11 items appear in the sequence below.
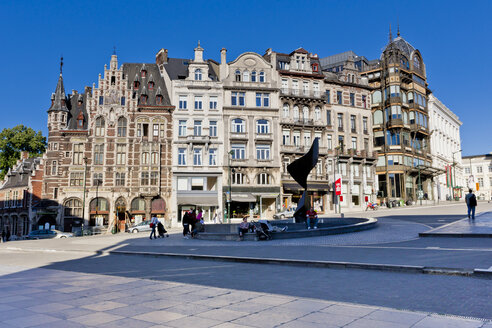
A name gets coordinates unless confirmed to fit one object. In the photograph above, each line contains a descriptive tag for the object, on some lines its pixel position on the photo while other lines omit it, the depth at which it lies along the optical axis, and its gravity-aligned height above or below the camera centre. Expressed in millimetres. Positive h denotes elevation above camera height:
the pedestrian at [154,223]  24234 -1386
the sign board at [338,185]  42619 +1320
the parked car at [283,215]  42250 -1836
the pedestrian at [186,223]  23209 -1353
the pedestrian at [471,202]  22436 -467
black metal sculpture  23969 +1787
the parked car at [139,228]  38469 -2631
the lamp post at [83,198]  41766 +411
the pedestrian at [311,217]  22859 -1143
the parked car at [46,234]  35947 -2901
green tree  58781 +9027
